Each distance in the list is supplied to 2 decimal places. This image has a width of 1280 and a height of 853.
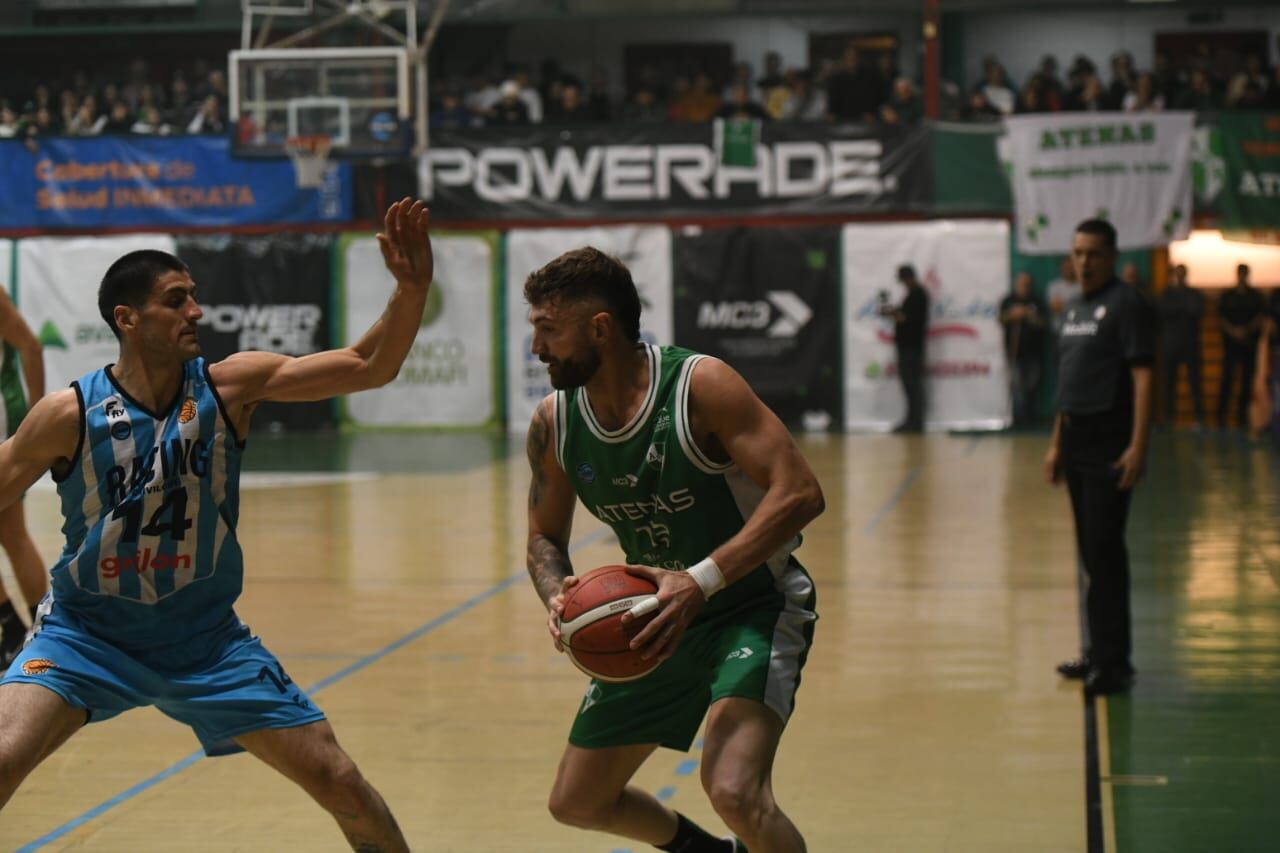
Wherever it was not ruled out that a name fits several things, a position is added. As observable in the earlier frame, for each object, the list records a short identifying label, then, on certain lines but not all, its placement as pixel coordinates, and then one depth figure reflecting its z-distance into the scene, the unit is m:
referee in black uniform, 7.28
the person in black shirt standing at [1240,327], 20.36
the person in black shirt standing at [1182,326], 20.59
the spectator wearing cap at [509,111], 22.69
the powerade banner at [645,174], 21.67
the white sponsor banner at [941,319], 21.08
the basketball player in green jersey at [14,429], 7.09
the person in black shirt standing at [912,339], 20.55
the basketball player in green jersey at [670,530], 4.02
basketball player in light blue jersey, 4.27
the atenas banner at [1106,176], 20.69
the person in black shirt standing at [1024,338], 20.55
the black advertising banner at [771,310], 21.62
